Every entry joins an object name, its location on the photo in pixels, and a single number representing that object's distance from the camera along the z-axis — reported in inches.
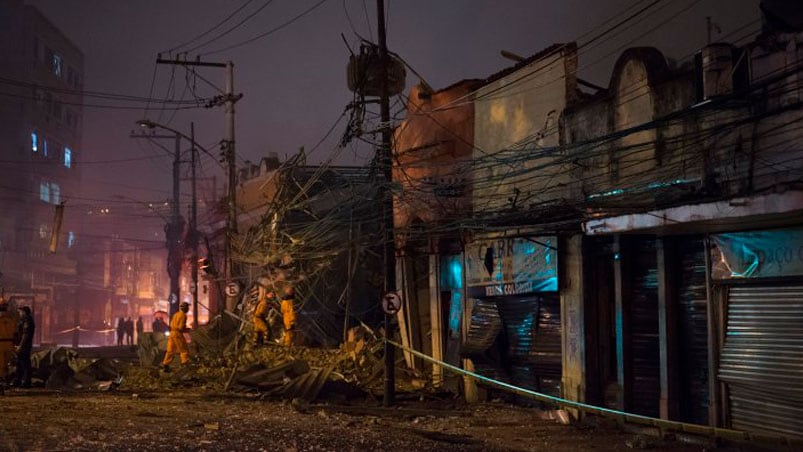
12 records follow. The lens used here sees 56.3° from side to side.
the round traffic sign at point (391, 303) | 642.8
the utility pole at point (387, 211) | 652.1
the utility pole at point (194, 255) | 1286.5
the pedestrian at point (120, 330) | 1824.2
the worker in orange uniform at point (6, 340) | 702.5
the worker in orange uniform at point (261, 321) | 885.8
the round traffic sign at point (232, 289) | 1073.7
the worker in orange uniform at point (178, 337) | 843.4
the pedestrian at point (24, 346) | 697.6
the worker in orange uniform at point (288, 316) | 841.5
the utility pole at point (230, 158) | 1051.9
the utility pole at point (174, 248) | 2008.9
